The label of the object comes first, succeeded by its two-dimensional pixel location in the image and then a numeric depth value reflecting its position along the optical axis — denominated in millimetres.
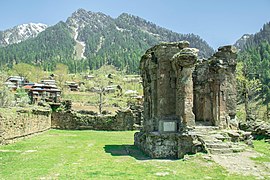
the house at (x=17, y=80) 94875
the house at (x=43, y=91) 72950
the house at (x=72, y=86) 117056
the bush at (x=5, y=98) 41372
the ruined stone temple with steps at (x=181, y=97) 15859
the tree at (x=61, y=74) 94688
